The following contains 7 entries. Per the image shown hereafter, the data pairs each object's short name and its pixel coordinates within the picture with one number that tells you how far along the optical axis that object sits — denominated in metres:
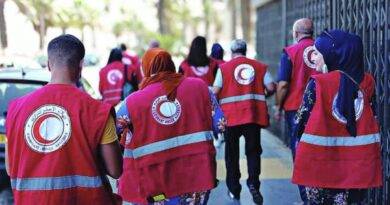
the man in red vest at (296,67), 10.19
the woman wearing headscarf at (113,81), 16.66
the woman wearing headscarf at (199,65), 12.79
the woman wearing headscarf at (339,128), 6.40
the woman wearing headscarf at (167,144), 6.56
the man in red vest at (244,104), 10.48
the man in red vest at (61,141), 5.00
